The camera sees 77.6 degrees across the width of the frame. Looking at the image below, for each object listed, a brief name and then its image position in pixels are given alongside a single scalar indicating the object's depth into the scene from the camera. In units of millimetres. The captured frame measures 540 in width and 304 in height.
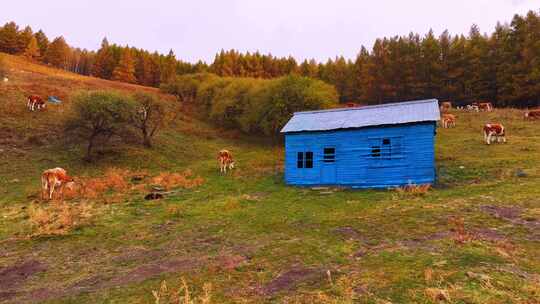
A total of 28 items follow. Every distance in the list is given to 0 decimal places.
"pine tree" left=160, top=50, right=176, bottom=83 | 88512
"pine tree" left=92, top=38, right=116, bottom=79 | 92875
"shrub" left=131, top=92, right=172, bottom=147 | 34656
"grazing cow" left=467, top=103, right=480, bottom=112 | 45197
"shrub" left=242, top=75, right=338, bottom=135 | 38594
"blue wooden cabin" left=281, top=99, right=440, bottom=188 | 19875
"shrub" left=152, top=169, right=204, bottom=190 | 22484
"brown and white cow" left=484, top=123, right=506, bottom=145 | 26812
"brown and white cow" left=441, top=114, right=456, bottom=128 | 37222
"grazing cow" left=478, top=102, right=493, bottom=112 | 43994
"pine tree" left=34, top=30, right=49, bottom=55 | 97838
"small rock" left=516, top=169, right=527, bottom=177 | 17336
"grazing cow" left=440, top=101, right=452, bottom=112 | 48378
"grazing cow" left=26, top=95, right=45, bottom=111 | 37688
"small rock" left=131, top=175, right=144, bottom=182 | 24473
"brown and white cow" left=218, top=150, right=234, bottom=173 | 26703
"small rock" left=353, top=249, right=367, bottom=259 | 9368
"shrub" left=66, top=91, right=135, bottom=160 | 29141
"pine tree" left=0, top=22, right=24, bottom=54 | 89750
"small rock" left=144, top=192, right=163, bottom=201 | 18933
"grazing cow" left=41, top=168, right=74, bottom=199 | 19344
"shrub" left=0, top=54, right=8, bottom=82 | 42519
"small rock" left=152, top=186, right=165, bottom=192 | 21380
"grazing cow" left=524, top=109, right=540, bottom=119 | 35812
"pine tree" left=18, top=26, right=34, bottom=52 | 91000
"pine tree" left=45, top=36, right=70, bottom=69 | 93938
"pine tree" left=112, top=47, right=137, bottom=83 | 86750
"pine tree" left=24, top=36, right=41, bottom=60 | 87750
